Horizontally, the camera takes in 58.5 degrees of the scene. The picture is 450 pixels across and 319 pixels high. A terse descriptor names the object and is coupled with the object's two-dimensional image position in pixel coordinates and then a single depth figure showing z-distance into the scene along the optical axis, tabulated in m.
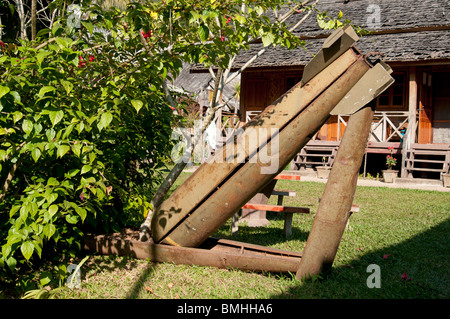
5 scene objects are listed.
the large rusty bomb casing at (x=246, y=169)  3.06
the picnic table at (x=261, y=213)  4.96
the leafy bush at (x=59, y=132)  2.56
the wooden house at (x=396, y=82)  12.10
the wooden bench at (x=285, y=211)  4.81
